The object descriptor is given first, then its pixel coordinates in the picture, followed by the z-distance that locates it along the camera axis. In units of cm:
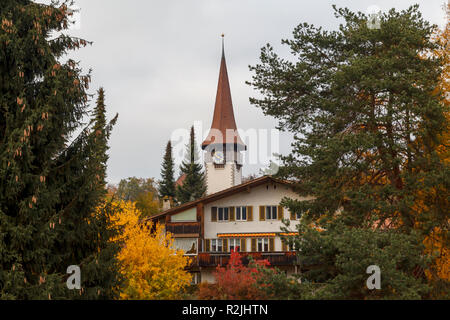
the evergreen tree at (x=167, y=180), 7962
